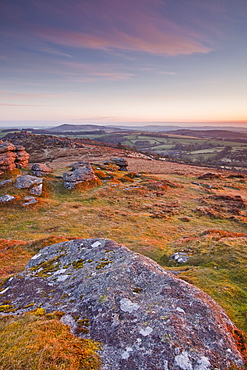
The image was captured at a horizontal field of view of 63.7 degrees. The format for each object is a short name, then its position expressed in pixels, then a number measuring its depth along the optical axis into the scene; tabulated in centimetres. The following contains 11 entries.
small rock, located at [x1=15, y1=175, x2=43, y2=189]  3339
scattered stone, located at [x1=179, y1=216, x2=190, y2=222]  2807
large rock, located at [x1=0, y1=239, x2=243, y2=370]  477
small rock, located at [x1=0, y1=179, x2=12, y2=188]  3322
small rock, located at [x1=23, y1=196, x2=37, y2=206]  2941
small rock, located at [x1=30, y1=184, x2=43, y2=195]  3303
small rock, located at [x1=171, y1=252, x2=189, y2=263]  1509
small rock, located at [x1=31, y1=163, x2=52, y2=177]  4397
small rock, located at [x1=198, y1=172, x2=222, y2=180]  6356
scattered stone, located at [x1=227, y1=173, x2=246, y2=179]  7012
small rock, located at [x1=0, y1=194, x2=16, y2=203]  2873
